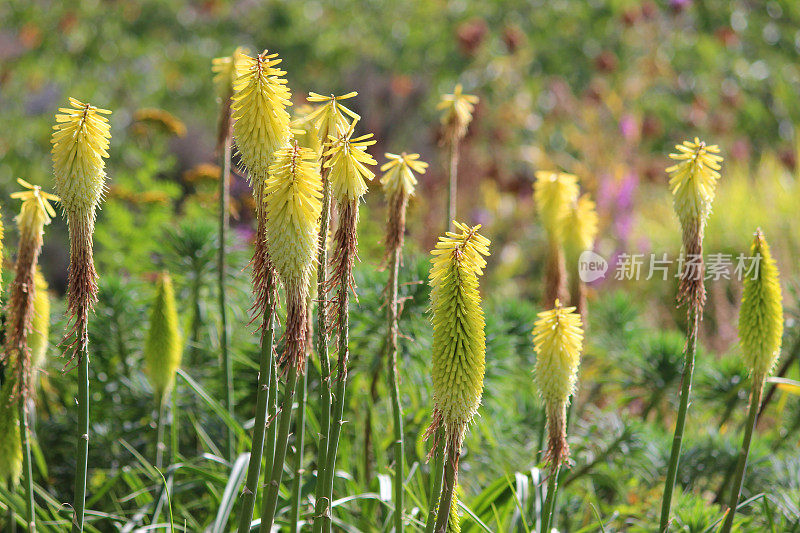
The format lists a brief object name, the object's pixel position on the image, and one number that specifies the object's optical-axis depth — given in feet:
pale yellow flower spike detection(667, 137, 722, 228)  14.58
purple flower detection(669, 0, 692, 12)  63.72
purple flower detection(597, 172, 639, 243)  53.83
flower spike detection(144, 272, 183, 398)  17.66
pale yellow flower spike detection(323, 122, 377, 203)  12.46
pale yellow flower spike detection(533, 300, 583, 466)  12.74
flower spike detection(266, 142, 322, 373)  11.59
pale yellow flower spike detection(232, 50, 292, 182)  12.21
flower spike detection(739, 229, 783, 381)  15.25
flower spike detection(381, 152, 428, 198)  13.91
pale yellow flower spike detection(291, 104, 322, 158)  13.64
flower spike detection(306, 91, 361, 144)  13.35
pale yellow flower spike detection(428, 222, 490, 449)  11.91
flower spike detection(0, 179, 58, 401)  13.16
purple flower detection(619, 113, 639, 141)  59.11
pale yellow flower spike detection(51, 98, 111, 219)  12.44
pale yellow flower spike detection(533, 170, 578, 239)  18.70
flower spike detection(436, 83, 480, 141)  19.42
